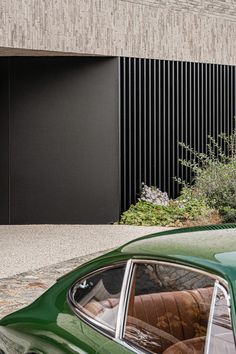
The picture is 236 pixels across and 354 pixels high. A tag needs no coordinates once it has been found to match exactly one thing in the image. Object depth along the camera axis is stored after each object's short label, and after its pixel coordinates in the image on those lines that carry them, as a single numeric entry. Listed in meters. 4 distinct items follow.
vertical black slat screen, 15.38
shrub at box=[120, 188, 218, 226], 14.30
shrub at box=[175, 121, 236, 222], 12.48
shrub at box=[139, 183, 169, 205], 15.41
